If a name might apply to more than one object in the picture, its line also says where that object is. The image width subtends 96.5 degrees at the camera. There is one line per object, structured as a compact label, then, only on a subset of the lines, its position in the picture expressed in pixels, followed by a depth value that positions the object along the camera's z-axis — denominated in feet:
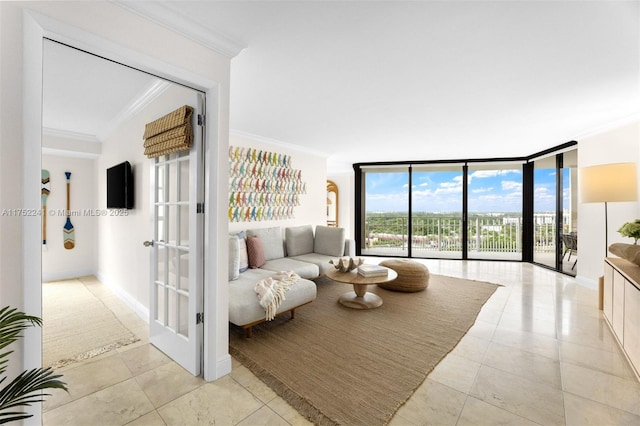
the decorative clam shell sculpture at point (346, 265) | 11.76
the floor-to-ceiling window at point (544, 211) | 17.69
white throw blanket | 8.80
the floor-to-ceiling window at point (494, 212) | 21.52
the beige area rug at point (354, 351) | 5.96
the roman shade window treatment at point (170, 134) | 6.64
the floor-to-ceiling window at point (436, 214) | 22.97
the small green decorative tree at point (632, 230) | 9.57
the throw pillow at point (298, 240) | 15.95
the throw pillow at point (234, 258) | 10.27
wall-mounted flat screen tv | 10.00
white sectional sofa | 8.67
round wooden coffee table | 10.90
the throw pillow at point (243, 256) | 11.86
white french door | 6.66
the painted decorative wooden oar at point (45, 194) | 13.75
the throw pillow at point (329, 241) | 15.93
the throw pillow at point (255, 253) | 12.63
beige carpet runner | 7.84
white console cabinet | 6.94
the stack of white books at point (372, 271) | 11.14
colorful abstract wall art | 14.12
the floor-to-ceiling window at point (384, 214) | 23.87
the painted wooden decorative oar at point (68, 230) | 14.39
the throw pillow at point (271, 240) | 14.25
